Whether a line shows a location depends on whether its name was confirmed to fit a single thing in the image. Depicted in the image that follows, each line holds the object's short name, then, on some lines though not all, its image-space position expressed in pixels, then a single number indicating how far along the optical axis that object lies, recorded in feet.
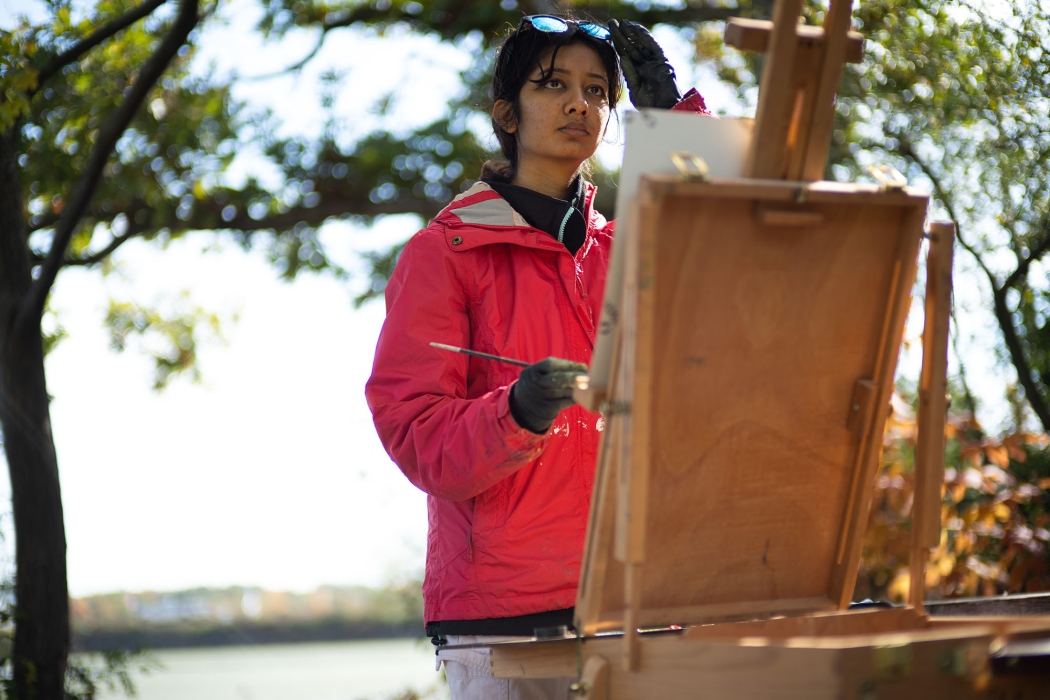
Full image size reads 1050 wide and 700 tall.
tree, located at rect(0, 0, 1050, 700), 9.30
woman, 4.89
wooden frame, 3.90
